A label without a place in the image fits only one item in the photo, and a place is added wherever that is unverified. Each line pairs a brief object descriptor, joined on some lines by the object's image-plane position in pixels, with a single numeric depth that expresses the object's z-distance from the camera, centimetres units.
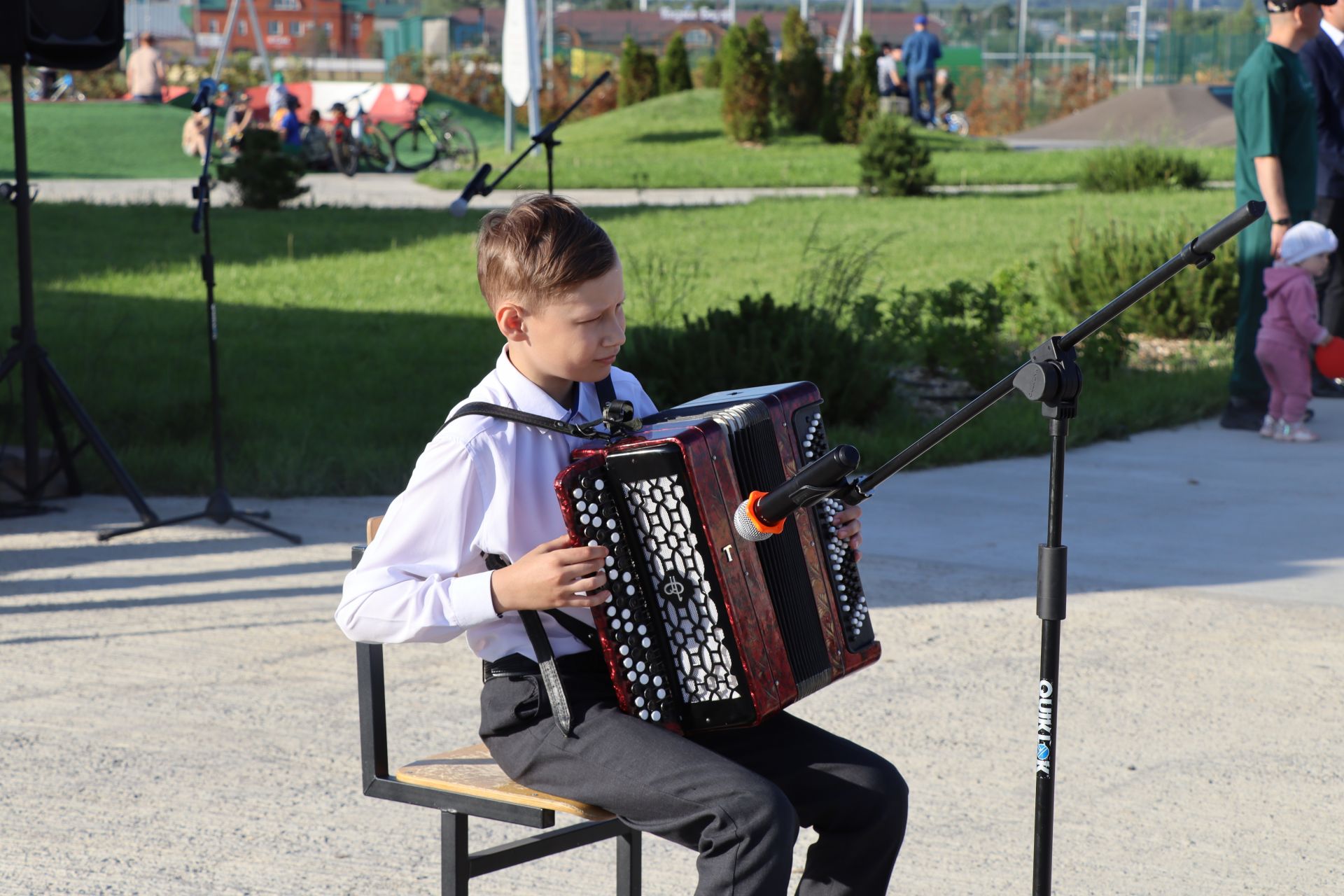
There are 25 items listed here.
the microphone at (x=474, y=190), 651
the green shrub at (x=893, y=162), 2006
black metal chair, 278
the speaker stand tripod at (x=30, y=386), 680
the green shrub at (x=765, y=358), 869
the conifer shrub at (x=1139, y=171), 1948
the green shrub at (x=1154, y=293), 1136
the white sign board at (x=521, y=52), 2220
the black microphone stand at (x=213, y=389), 654
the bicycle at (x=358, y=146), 2580
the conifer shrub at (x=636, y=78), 3719
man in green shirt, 800
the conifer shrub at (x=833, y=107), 2881
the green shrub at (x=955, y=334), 977
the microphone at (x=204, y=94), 660
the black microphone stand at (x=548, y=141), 682
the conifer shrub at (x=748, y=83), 2858
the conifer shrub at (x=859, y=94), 2864
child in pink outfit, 790
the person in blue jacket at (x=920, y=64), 3462
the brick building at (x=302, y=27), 5000
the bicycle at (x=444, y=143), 2672
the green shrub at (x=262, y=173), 1900
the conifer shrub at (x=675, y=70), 3719
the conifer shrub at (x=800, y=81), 2966
